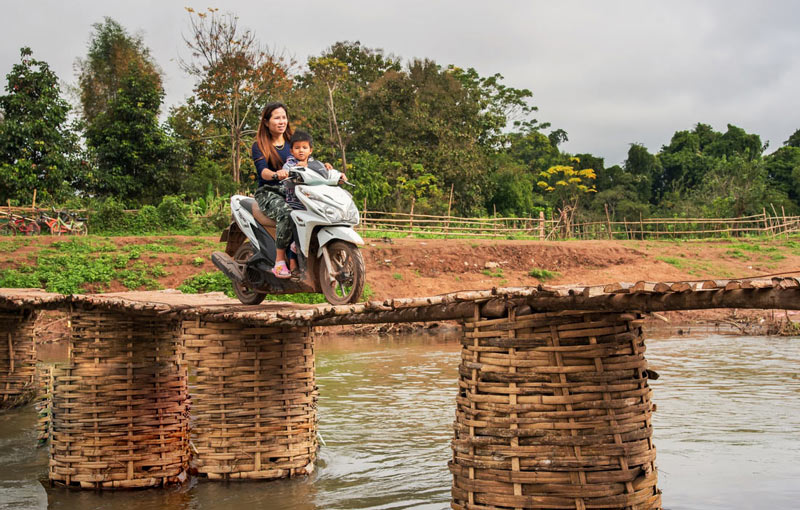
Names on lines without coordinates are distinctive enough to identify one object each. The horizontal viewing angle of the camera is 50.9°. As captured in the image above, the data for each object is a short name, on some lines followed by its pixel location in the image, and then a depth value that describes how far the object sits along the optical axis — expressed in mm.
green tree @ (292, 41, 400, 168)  32250
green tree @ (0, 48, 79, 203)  25109
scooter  6785
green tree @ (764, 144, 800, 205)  36156
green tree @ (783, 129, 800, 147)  42125
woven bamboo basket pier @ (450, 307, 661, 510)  4664
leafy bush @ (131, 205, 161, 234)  24266
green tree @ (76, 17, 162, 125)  30953
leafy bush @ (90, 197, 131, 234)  24172
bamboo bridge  4660
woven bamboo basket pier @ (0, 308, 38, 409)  11484
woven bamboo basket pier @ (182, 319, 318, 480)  7098
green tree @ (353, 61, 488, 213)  32500
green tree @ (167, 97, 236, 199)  29594
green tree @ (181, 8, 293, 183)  27750
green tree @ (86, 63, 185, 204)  27344
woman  7016
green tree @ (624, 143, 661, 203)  39656
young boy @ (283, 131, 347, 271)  7059
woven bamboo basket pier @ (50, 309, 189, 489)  7387
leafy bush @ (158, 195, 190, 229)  24641
